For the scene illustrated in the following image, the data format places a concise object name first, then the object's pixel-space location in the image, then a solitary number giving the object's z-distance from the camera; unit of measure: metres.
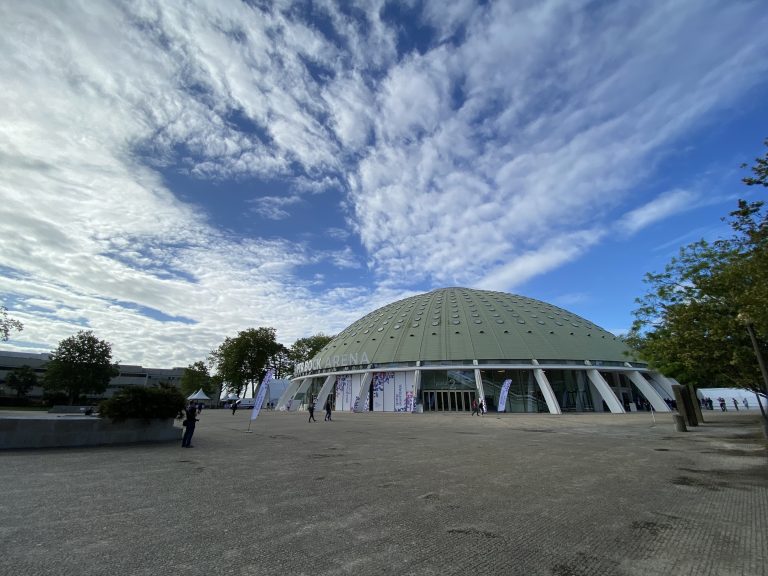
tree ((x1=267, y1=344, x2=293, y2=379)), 79.69
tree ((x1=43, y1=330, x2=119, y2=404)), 56.97
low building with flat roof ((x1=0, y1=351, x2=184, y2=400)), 87.38
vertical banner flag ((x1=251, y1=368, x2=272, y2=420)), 21.94
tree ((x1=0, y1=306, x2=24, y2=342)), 27.46
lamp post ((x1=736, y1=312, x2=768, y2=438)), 11.23
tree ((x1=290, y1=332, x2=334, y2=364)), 85.69
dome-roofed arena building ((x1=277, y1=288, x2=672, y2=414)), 40.19
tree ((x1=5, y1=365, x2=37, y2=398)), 67.31
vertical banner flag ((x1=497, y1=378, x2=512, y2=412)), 34.06
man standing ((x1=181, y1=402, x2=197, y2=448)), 13.59
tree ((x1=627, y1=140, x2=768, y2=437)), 10.29
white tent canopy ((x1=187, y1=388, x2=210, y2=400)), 61.72
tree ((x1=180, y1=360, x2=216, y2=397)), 101.81
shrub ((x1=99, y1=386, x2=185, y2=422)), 14.12
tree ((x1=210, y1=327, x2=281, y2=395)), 72.88
